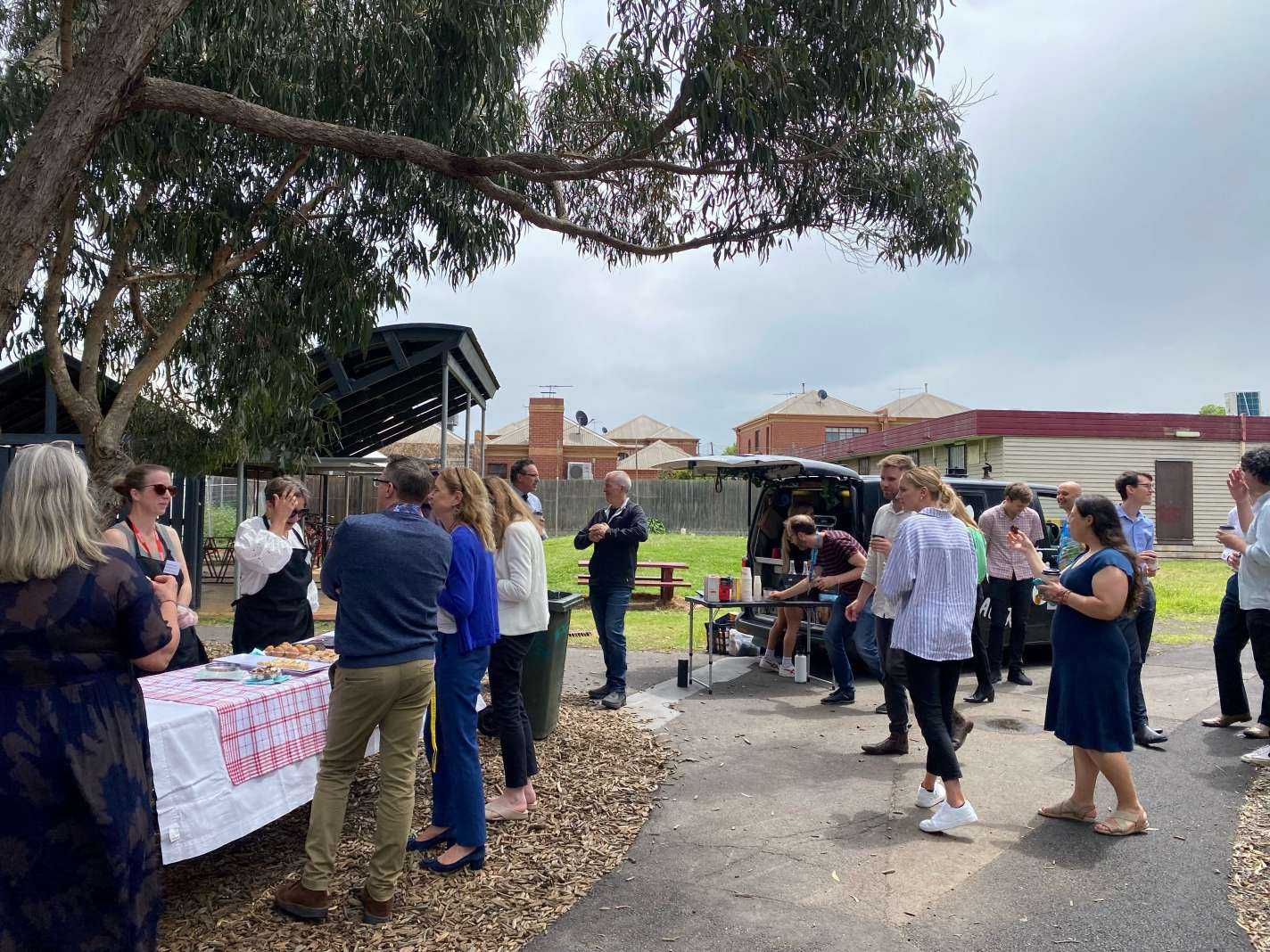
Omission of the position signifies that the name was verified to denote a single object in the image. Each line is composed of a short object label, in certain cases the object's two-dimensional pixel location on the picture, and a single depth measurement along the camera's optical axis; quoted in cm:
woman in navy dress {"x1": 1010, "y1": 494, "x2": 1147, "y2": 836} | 453
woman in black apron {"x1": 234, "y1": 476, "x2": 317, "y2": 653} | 511
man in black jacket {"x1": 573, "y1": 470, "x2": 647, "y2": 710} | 741
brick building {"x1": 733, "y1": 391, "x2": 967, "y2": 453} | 5916
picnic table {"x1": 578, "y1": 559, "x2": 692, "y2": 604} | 1503
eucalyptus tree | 651
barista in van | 769
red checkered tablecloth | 371
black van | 838
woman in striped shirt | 470
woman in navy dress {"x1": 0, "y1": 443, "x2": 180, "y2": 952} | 251
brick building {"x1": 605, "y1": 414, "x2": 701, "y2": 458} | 6681
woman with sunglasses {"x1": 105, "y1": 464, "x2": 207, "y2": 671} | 445
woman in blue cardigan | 421
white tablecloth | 339
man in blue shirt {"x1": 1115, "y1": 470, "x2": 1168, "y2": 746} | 640
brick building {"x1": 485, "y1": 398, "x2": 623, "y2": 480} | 5097
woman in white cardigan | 482
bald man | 756
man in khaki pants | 366
